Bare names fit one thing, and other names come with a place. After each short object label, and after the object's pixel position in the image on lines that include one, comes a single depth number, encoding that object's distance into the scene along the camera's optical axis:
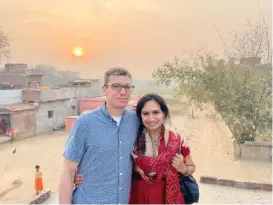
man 1.82
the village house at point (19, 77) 24.16
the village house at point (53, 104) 17.62
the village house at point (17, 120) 15.41
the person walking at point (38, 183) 7.47
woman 1.84
